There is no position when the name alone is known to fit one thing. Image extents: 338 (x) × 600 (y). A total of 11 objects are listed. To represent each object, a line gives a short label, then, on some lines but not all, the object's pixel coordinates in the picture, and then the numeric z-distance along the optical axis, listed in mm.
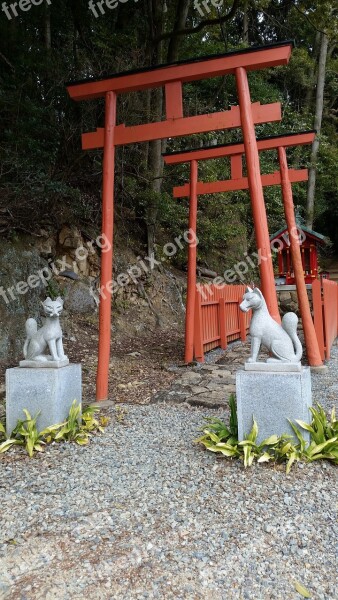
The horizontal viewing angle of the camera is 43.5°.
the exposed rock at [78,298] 8156
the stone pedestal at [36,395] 3600
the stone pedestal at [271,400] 3076
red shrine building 9836
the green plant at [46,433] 3412
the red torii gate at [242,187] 6496
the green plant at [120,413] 4181
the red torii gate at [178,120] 4293
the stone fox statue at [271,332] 3221
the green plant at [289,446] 2961
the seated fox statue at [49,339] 3709
